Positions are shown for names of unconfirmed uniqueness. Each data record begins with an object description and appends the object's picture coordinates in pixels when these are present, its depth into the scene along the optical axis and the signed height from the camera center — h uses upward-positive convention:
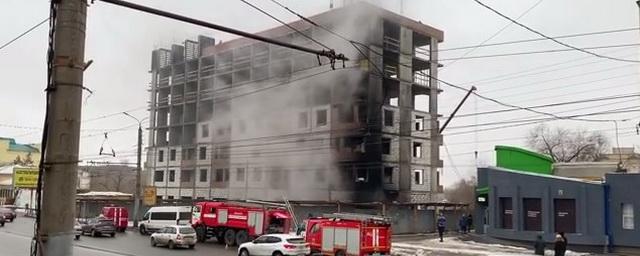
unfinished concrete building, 42.88 +5.17
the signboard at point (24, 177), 55.09 +0.18
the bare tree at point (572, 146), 75.19 +5.93
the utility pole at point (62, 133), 5.20 +0.41
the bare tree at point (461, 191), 78.74 -0.19
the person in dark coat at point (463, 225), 38.88 -2.26
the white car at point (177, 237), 29.09 -2.61
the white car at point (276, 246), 23.20 -2.36
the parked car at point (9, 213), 50.62 -2.96
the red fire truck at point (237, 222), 30.59 -1.93
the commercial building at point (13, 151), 102.84 +4.86
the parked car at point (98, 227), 36.88 -2.87
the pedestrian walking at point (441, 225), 33.62 -2.01
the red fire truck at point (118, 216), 43.16 -2.48
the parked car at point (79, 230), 35.46 -3.02
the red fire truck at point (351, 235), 23.41 -1.92
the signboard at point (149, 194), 43.34 -0.84
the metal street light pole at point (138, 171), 40.28 +0.73
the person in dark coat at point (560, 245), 23.34 -2.05
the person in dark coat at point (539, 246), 25.50 -2.31
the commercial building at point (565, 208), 26.41 -0.75
